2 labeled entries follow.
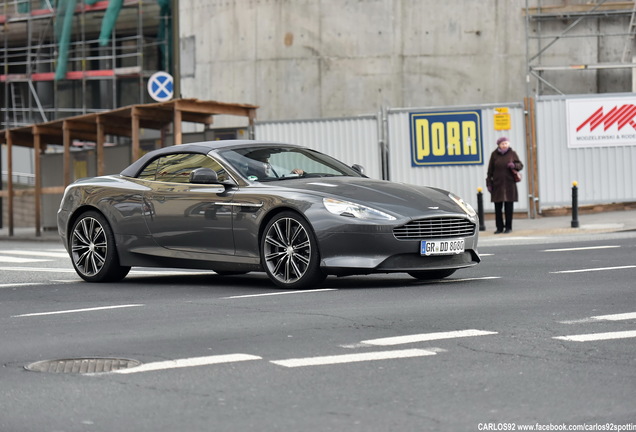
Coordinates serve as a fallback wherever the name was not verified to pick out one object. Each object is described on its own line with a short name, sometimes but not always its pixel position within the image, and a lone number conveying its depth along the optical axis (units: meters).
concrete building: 33.53
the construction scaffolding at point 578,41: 33.28
